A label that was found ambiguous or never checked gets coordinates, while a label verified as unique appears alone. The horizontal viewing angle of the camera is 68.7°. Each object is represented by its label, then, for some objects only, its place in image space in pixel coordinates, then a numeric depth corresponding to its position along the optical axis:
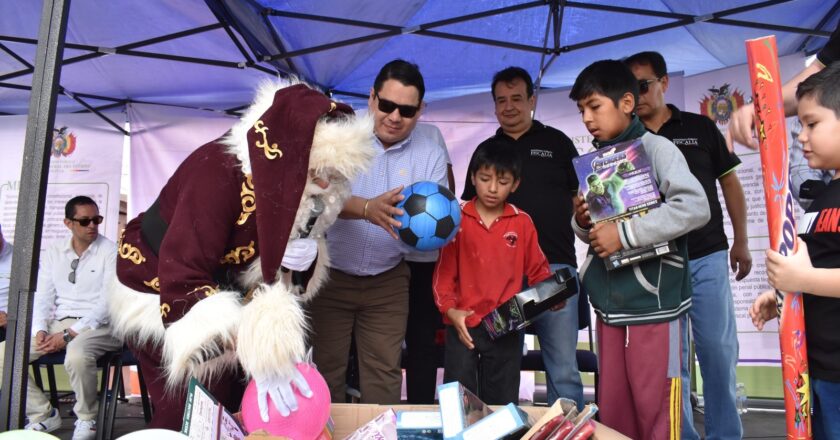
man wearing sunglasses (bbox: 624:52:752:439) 2.78
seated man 4.36
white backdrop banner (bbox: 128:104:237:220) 5.76
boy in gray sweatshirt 2.10
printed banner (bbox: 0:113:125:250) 5.79
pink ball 1.57
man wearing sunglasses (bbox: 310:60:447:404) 2.81
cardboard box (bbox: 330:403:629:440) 1.93
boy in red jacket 2.84
